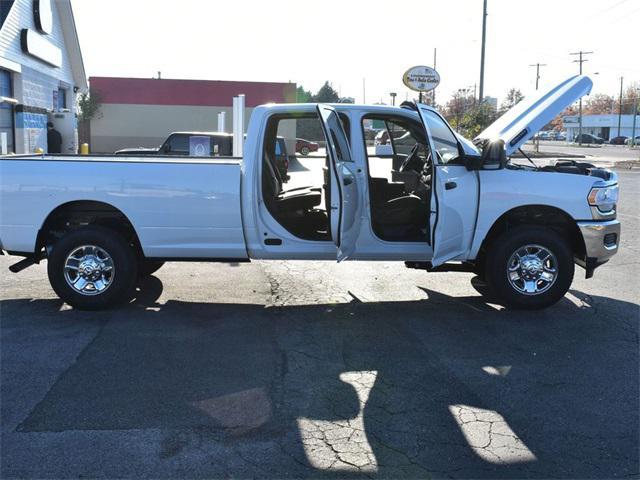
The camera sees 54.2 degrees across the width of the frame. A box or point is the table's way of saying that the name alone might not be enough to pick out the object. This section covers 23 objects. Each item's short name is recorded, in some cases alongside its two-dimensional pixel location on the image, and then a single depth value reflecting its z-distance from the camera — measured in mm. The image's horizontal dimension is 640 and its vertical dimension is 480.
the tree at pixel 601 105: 120662
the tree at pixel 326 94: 68562
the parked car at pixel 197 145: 15727
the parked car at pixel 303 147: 37875
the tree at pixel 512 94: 75438
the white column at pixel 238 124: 14023
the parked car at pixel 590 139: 87562
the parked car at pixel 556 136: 109875
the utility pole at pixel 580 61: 76875
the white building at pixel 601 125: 101938
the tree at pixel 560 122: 110094
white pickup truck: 6074
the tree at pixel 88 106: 34531
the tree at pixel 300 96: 42988
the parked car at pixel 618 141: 86962
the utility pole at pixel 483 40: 29203
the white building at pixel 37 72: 19828
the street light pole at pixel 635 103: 91694
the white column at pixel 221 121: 19609
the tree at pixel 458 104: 33069
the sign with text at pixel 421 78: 16594
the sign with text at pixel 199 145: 15633
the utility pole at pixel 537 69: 77562
